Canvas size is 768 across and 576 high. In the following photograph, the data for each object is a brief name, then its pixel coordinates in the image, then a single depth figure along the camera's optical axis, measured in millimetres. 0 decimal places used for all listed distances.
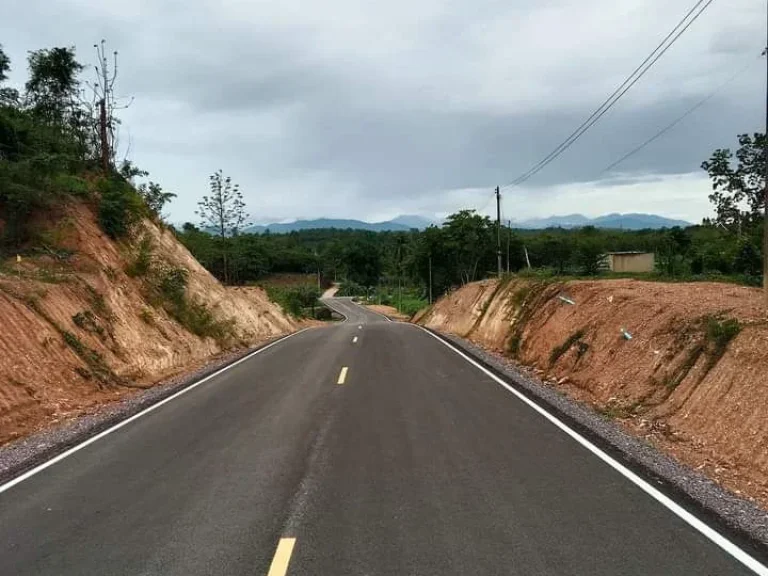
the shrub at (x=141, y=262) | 23016
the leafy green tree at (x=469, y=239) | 58719
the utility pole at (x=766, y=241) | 9688
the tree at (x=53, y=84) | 31438
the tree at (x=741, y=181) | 20562
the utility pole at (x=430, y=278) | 67312
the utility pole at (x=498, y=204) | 38250
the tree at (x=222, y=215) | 42344
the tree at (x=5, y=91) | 28797
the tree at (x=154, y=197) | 30447
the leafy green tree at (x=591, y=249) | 33294
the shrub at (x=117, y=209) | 23547
